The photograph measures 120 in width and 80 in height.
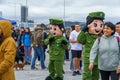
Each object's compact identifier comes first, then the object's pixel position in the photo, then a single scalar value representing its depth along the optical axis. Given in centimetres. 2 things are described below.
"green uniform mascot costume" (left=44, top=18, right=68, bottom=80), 561
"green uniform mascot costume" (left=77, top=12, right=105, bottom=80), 490
